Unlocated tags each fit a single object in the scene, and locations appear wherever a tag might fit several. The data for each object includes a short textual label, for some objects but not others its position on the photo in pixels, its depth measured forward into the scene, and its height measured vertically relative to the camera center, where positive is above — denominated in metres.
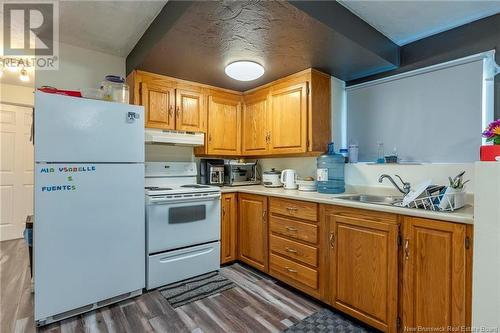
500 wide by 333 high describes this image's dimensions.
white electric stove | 2.24 -0.63
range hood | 2.53 +0.29
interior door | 3.65 -0.10
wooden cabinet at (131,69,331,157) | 2.53 +0.60
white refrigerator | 1.74 -0.31
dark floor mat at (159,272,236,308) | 2.10 -1.14
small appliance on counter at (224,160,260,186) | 3.07 -0.10
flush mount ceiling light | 2.19 +0.86
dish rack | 1.43 -0.21
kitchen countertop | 1.32 -0.27
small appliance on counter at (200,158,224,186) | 3.04 -0.09
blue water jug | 2.44 -0.06
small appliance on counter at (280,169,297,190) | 2.79 -0.16
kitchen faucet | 2.01 -0.16
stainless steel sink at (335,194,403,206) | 2.12 -0.28
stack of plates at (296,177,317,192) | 2.57 -0.20
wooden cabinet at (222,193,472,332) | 1.33 -0.65
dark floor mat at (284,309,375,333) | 1.69 -1.13
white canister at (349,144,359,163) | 2.57 +0.13
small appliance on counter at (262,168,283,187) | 2.96 -0.17
